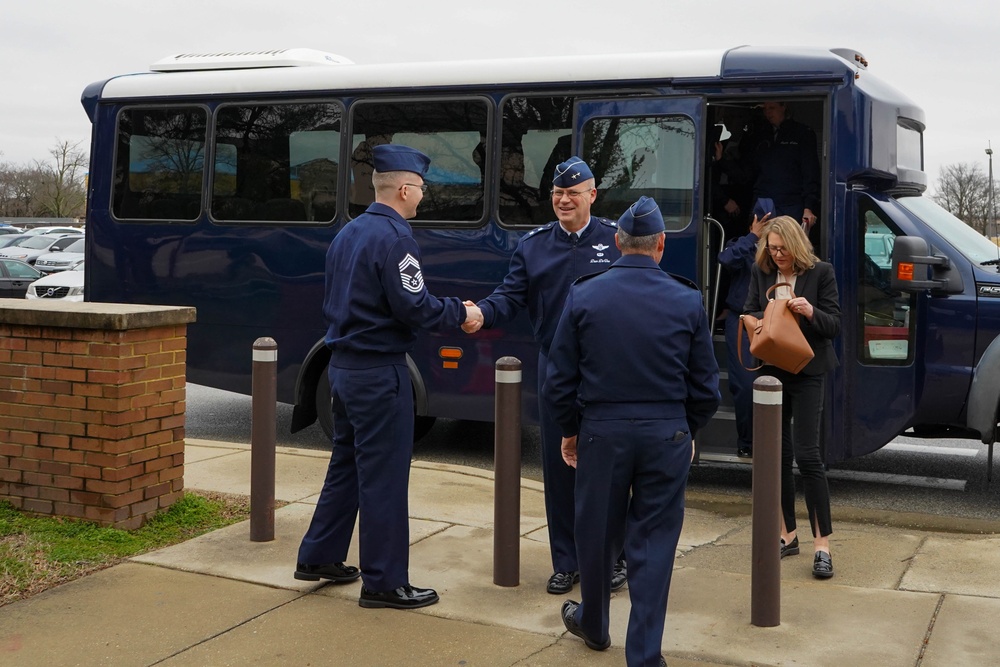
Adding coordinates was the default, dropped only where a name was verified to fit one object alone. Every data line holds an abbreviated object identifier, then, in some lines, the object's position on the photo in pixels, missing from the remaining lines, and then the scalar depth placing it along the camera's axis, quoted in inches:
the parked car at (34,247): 1419.8
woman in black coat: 231.8
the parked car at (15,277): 1030.4
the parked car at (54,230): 1782.0
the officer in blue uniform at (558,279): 210.8
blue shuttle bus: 297.9
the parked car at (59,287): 756.0
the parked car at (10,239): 1588.3
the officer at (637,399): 165.6
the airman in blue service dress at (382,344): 196.9
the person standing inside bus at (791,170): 324.5
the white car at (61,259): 1284.4
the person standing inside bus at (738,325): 298.4
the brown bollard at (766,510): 191.9
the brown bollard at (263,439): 240.4
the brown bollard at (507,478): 216.1
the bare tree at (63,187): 3275.1
